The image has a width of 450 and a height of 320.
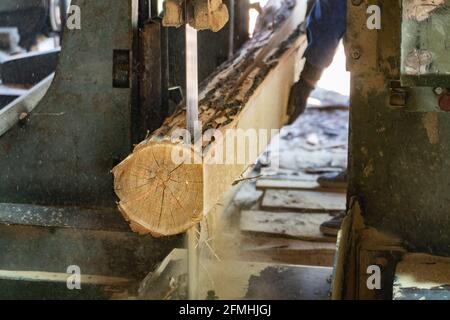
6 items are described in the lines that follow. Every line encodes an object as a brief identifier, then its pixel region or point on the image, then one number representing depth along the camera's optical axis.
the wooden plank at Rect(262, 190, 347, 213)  4.43
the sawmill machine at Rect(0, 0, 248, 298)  3.01
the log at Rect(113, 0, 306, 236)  2.31
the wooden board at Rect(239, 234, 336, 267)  3.68
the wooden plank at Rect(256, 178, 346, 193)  4.82
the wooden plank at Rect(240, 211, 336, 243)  3.98
